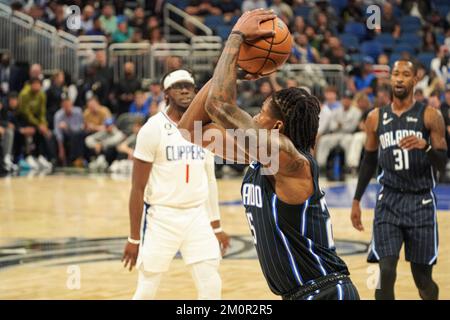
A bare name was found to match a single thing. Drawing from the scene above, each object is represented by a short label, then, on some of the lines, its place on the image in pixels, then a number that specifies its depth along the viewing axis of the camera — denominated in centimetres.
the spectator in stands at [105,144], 1859
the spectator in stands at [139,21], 2166
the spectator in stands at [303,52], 1977
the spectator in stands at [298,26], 2047
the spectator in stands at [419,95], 1631
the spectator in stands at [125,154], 1805
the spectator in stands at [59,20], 2152
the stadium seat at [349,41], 2081
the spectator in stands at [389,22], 2122
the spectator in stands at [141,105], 1867
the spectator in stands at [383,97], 1521
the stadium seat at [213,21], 2185
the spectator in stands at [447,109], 1552
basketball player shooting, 387
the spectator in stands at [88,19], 2152
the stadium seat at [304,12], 2183
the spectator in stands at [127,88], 1970
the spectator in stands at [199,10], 2212
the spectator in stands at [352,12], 2217
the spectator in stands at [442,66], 1800
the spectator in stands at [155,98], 1778
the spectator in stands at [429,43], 2008
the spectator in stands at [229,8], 2205
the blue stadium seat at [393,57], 1958
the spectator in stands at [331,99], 1741
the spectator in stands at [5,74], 2018
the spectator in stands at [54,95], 1998
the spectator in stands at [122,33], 2117
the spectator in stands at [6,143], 1852
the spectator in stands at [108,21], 2136
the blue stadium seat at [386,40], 2091
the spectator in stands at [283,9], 2098
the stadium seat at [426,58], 1919
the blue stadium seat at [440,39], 2070
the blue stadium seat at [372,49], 2055
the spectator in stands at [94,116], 1903
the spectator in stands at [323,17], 2108
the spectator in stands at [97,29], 2135
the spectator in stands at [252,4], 2163
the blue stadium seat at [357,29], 2142
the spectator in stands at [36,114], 1917
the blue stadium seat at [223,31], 2091
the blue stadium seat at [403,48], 2050
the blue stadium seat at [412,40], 2086
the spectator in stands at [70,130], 1903
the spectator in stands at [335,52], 1952
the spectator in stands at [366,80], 1788
